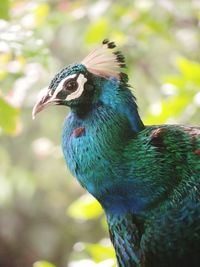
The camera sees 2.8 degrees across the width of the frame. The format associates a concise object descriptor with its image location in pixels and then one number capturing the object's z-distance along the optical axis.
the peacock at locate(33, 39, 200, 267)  4.72
